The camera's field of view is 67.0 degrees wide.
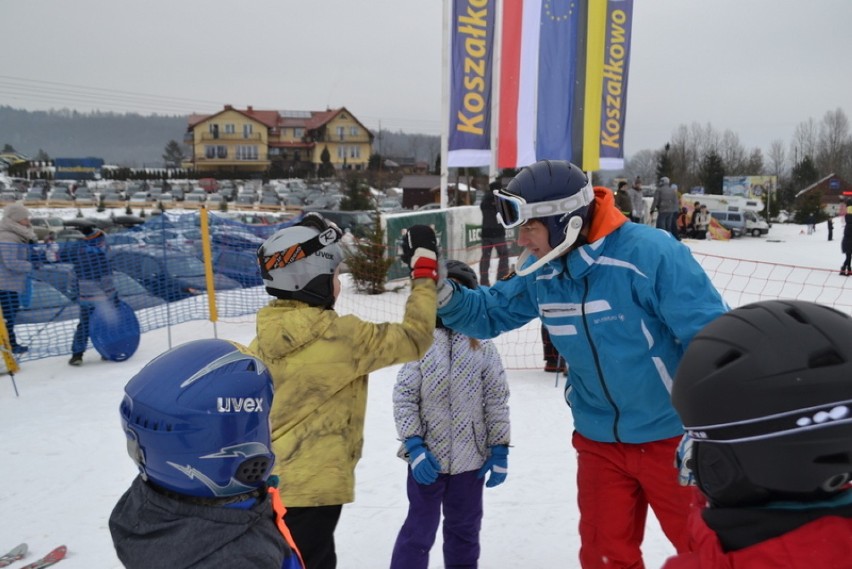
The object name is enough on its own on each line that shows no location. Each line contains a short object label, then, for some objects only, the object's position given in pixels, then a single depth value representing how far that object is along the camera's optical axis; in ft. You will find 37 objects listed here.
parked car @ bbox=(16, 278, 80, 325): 27.73
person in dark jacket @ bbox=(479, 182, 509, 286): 35.73
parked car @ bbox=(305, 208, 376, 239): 69.10
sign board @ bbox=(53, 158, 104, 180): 240.73
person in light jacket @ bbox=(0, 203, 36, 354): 26.08
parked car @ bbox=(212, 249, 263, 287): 34.73
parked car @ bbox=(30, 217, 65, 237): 76.44
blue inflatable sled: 26.89
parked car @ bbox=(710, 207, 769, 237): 92.43
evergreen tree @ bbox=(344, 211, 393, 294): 39.22
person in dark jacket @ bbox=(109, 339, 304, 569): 4.55
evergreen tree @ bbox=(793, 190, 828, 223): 133.96
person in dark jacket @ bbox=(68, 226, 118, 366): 26.94
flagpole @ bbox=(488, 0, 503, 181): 41.81
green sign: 41.37
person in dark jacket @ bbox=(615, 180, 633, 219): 52.70
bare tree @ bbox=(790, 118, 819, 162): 270.46
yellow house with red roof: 282.77
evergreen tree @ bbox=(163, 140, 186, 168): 306.20
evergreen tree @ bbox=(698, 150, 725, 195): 169.99
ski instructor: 7.99
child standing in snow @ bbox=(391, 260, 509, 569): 10.05
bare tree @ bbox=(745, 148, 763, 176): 247.03
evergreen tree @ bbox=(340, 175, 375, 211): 90.84
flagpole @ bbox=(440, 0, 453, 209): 41.37
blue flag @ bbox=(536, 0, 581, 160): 43.06
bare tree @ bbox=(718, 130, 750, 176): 244.42
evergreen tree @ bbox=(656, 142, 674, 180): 147.54
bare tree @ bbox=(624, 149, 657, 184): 292.02
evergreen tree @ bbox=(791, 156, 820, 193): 215.10
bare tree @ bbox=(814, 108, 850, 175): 261.44
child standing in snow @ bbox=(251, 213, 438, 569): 7.73
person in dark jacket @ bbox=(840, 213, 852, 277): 47.39
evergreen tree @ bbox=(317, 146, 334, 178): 257.55
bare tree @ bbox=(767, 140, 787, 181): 275.59
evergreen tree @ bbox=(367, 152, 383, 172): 246.68
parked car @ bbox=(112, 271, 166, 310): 29.89
